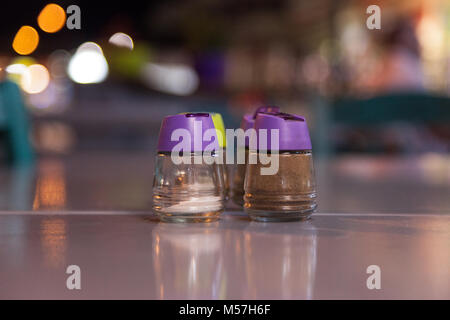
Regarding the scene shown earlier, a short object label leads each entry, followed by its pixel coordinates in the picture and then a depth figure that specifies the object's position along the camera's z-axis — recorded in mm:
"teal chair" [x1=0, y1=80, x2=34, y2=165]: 1959
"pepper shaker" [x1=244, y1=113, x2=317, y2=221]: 515
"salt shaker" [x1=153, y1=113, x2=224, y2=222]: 512
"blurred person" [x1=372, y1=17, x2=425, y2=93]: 3434
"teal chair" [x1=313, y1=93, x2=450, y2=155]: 2133
